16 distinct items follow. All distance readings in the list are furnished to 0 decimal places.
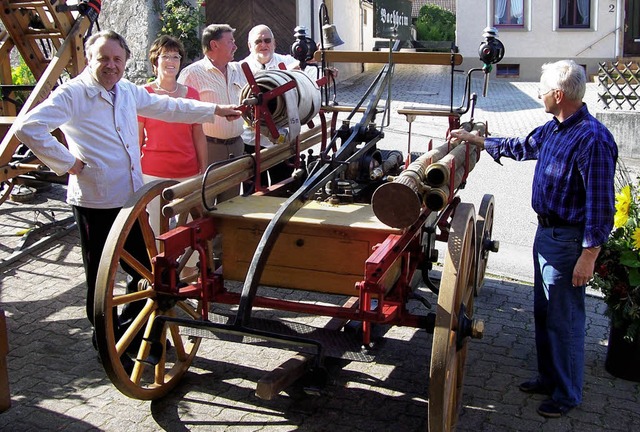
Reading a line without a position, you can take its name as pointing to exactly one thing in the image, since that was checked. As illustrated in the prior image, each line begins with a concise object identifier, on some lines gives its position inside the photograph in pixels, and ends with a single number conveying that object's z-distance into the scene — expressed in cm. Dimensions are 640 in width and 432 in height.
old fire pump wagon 330
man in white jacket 402
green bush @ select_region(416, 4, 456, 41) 2816
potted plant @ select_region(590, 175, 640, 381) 420
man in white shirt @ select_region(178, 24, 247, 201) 559
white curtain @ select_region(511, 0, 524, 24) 2088
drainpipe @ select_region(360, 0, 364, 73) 2394
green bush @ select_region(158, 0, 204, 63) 1488
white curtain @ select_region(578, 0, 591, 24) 2041
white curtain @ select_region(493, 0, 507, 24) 2111
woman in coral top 519
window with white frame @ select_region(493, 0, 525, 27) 2092
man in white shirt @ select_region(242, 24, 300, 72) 630
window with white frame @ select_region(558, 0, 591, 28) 2044
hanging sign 542
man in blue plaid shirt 362
